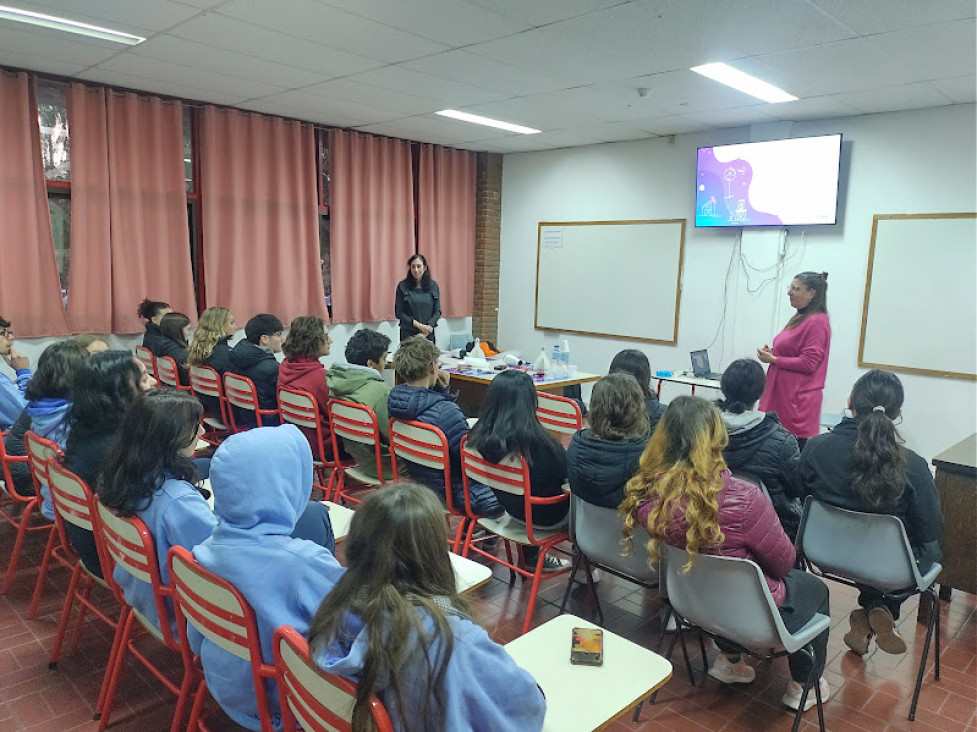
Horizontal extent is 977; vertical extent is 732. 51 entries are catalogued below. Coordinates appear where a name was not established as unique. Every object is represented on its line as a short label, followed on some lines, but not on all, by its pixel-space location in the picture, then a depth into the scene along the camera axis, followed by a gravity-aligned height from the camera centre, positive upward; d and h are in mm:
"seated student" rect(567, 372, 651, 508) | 2316 -591
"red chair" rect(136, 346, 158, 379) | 4913 -733
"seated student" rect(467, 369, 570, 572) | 2582 -635
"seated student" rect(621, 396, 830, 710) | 1902 -654
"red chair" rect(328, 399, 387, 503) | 3203 -788
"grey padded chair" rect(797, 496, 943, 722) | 2258 -930
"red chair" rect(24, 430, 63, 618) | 2355 -764
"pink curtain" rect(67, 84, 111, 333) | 4914 +286
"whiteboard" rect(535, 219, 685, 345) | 6508 -62
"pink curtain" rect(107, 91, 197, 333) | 5141 +387
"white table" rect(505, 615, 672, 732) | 1304 -828
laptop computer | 5457 -719
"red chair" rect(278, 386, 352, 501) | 3568 -830
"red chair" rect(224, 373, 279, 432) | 3875 -780
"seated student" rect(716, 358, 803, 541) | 2531 -632
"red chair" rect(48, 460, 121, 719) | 2022 -775
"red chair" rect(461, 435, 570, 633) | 2557 -858
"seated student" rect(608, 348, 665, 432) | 3381 -471
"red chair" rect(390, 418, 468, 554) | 2824 -769
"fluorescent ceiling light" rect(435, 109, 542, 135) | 5654 +1263
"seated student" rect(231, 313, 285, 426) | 4035 -647
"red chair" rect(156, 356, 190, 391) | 4625 -781
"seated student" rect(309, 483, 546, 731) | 1093 -607
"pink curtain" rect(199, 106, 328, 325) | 5695 +396
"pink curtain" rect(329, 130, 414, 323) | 6539 +416
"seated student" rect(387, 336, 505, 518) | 2873 -617
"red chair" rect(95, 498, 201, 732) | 1768 -823
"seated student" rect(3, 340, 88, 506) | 2750 -561
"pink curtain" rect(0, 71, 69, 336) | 4621 +185
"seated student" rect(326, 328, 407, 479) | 3385 -648
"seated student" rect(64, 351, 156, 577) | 2236 -539
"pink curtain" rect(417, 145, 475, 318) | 7246 +489
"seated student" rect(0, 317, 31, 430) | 3285 -719
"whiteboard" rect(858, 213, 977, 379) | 4887 -108
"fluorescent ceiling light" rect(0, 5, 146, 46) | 3515 +1220
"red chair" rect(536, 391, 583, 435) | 3721 -791
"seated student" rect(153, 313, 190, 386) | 4762 -569
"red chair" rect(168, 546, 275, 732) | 1444 -772
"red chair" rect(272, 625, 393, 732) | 1138 -746
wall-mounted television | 5348 +767
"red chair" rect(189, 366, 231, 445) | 4238 -824
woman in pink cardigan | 3809 -466
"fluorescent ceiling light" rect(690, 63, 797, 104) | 4184 +1256
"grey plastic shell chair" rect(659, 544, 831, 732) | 1881 -948
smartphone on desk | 1446 -805
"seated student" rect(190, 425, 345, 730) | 1453 -607
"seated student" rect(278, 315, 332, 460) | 3713 -557
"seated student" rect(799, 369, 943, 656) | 2266 -656
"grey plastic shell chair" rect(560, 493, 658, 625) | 2336 -950
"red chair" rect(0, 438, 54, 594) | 2920 -1086
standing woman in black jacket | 6273 -318
